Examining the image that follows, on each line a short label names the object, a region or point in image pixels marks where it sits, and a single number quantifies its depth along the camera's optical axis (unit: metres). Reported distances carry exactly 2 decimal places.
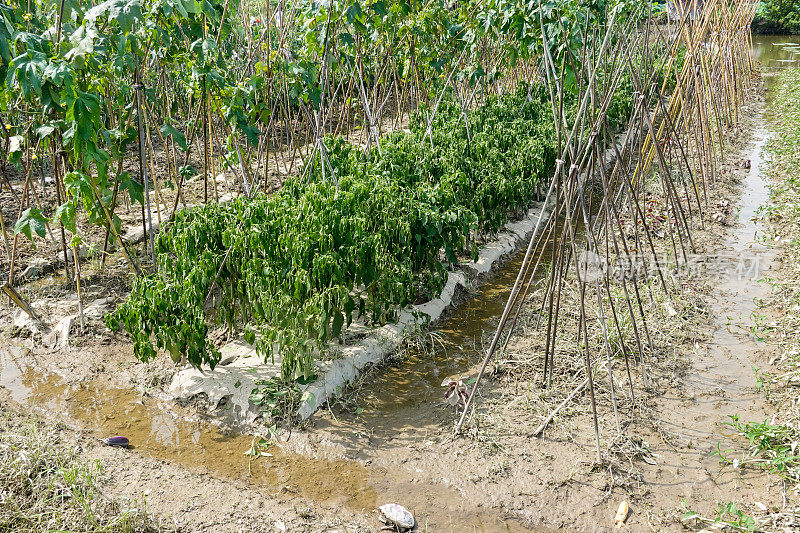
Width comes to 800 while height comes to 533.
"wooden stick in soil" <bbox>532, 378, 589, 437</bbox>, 3.06
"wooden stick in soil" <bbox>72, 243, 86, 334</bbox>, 3.79
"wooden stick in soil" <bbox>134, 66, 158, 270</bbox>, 3.65
